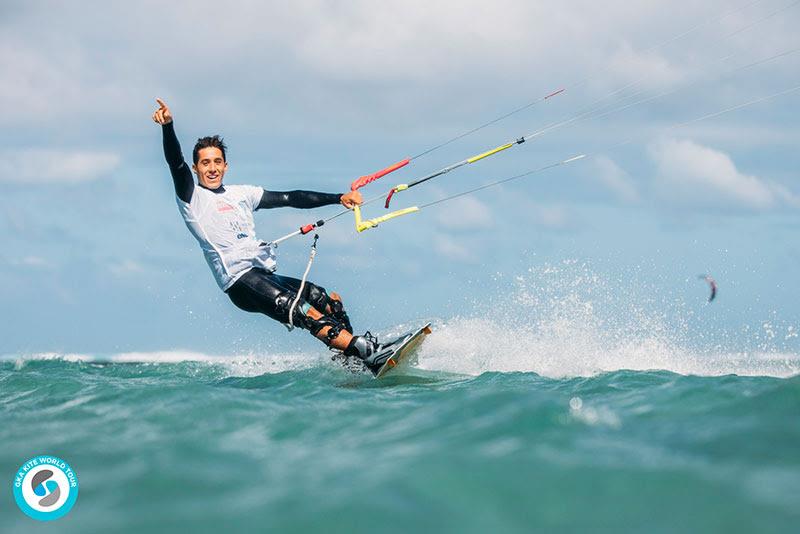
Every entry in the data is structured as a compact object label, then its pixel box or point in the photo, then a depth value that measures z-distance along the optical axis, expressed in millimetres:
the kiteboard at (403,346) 18531
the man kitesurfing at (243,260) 18312
